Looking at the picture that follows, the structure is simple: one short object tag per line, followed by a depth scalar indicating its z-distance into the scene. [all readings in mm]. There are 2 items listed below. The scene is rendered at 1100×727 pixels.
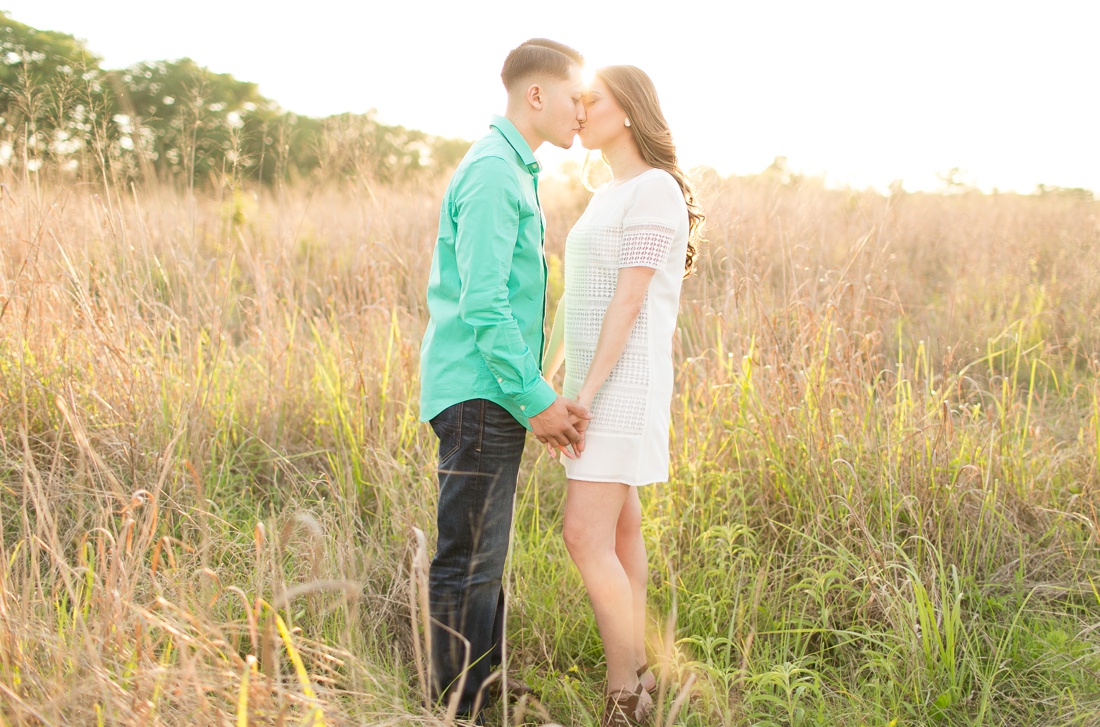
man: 1877
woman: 2035
